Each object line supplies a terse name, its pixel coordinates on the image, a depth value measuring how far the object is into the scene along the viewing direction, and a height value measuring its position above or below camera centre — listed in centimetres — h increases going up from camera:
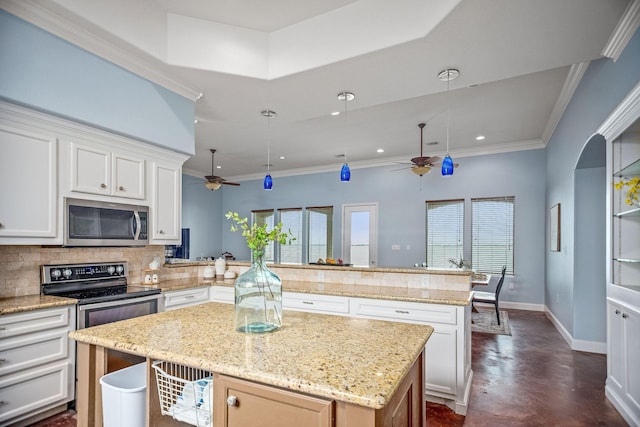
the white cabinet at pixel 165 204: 340 +14
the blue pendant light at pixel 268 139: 385 +119
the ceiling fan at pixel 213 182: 623 +67
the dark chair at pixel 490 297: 513 -120
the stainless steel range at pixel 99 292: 265 -63
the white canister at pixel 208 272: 411 -66
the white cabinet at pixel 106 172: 272 +39
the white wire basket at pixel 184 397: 132 -72
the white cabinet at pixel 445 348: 259 -99
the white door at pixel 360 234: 755 -34
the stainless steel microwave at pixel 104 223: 269 -5
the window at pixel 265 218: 879 +1
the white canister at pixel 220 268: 428 -62
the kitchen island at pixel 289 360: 101 -52
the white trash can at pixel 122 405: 139 -77
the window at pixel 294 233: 847 -36
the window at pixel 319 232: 807 -33
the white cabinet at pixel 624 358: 234 -103
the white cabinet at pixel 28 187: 230 +21
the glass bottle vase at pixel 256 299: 157 -37
